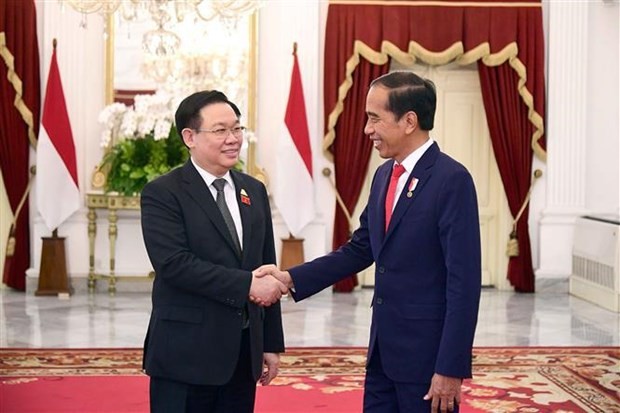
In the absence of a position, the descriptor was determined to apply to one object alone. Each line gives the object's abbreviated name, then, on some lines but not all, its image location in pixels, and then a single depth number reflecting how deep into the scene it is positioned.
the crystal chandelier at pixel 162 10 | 9.30
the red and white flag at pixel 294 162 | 10.65
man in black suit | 3.61
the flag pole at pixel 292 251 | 10.72
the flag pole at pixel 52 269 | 10.41
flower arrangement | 10.14
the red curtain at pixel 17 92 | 10.66
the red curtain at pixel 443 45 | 10.96
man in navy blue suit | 3.35
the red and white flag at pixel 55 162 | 10.37
